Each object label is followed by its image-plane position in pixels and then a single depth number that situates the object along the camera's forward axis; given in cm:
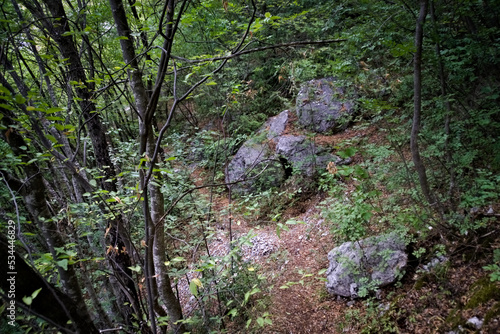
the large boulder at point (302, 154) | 741
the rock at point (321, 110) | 848
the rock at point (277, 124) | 881
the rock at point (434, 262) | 341
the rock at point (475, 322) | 249
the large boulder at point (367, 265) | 369
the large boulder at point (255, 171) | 794
